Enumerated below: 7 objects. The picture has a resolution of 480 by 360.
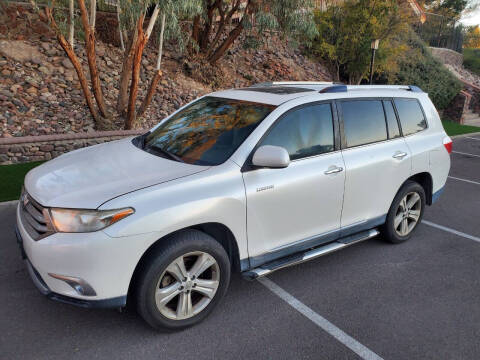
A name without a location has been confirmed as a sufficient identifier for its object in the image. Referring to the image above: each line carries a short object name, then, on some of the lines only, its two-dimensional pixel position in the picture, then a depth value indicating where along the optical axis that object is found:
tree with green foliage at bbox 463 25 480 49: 34.34
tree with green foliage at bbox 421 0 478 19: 32.92
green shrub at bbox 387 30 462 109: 18.98
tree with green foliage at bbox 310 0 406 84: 16.28
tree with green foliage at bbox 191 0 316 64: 12.06
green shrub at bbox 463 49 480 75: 28.91
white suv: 2.86
